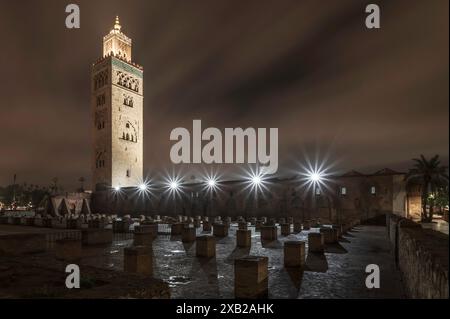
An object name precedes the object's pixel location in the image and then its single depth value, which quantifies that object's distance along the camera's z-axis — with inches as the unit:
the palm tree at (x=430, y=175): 1385.3
